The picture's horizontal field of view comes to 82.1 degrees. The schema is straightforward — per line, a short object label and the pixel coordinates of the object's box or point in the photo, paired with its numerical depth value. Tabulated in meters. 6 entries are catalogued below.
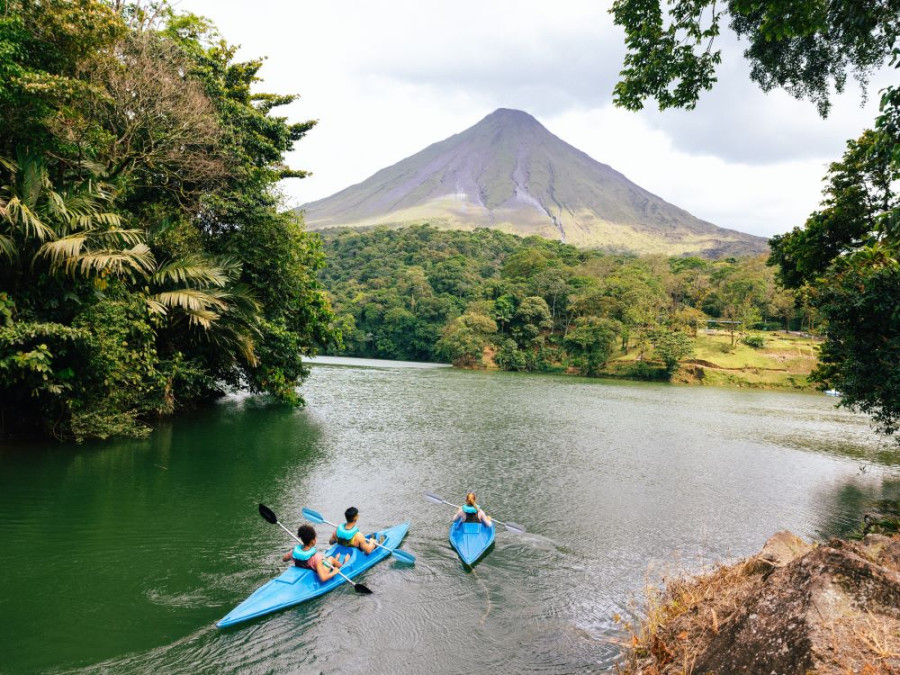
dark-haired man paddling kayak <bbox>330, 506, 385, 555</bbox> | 8.29
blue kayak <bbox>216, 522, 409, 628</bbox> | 6.48
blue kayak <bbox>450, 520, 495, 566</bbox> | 8.91
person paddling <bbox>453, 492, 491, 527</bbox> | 9.75
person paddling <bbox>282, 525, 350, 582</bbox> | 7.32
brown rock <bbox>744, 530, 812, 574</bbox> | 6.05
